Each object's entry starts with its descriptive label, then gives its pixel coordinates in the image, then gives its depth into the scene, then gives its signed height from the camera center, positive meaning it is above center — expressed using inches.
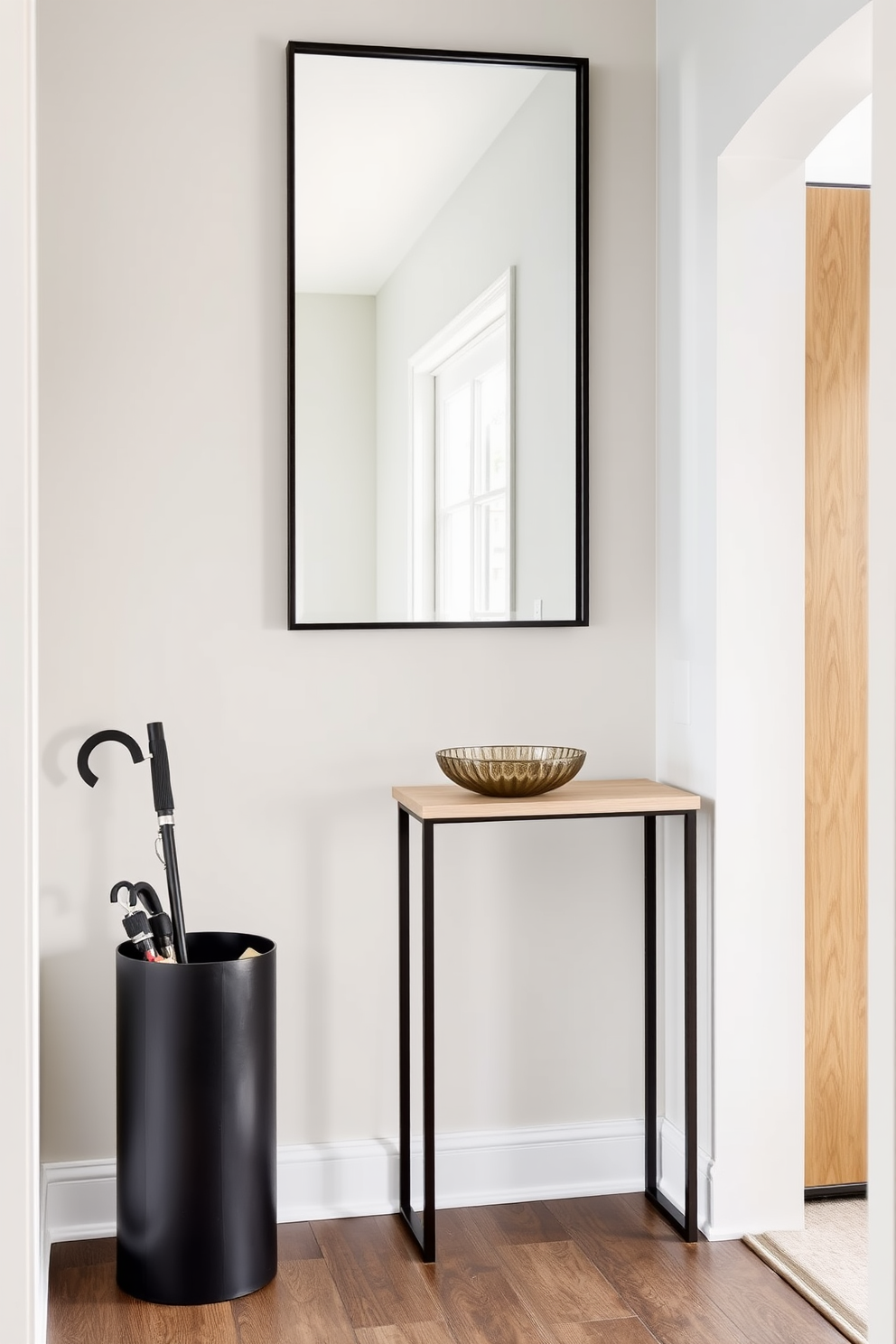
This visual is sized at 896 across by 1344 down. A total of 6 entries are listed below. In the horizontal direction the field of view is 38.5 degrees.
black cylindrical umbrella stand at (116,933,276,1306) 88.7 -34.0
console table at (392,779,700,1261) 94.0 -19.3
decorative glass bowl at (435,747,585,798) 95.3 -9.7
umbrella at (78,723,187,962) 91.7 -12.8
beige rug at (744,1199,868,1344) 87.0 -45.6
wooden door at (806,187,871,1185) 104.8 -3.0
